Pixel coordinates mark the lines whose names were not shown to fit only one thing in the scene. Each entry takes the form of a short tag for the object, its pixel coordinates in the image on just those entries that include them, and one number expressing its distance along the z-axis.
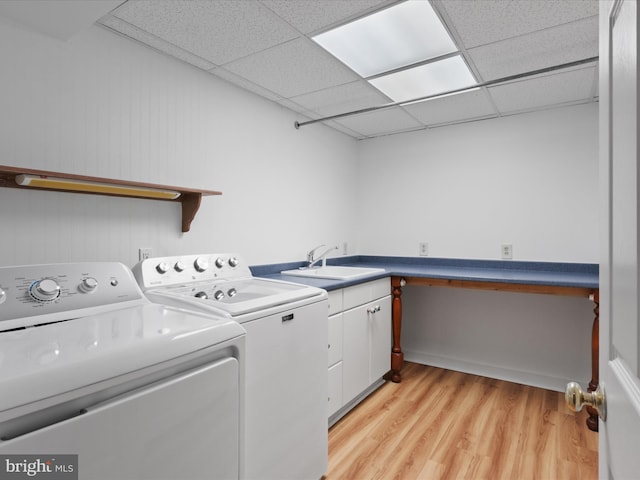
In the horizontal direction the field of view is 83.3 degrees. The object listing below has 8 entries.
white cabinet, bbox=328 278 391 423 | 2.16
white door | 0.42
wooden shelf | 1.28
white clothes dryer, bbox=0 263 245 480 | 0.72
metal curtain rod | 1.79
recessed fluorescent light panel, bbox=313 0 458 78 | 1.60
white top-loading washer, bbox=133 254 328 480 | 1.35
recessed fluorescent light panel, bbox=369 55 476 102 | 2.08
